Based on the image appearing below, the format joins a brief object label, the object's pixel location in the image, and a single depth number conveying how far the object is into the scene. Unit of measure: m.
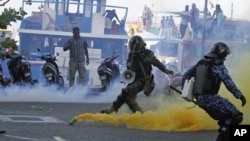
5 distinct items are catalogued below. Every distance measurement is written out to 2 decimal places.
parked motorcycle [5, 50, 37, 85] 17.94
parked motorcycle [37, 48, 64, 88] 18.08
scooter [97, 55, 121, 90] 19.31
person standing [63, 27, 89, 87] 18.64
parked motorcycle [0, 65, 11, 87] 17.86
